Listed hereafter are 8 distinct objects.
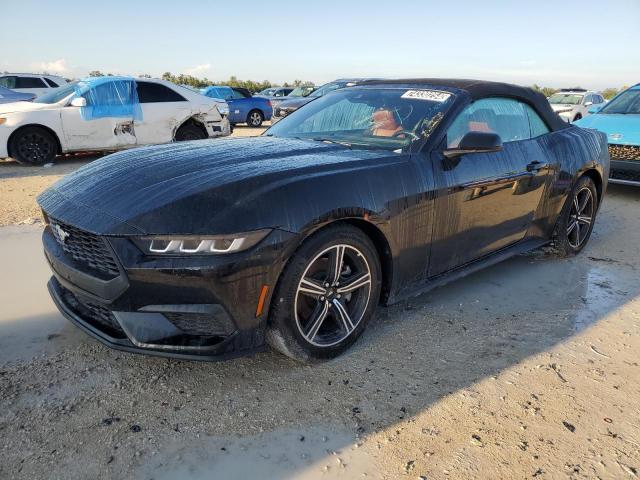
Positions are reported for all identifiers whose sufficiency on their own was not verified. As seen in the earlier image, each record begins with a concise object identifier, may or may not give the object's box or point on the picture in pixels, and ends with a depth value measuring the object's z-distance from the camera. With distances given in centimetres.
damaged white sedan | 840
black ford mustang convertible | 224
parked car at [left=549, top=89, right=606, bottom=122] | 1858
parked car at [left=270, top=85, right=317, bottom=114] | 2128
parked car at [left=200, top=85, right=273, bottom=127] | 1825
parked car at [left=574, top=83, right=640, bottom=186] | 684
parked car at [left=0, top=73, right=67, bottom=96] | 1514
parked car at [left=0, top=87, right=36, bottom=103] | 1277
